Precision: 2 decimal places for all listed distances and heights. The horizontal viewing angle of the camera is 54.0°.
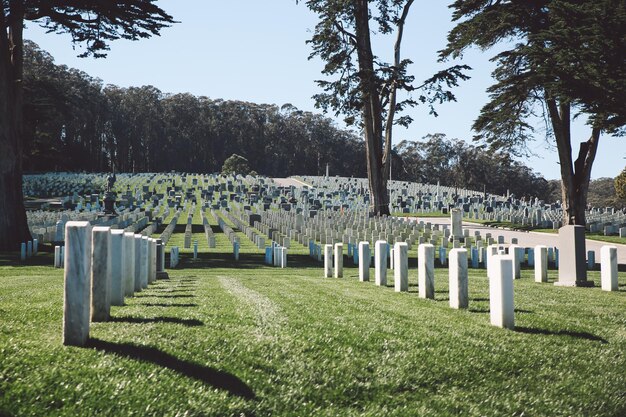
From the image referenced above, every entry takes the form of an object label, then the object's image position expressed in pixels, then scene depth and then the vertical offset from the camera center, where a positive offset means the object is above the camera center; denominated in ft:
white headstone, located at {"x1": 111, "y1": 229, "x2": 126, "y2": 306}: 22.90 -1.48
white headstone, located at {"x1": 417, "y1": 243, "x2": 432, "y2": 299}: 28.45 -1.93
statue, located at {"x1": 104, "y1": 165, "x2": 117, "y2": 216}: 113.66 +4.71
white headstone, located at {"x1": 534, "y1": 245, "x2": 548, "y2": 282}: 43.06 -2.46
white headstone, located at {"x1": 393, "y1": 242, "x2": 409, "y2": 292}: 31.40 -2.00
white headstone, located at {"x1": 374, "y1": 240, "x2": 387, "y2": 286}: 36.58 -2.11
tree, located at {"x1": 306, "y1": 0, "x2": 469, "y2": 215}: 103.50 +25.17
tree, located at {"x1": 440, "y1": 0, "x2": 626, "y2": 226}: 62.75 +20.01
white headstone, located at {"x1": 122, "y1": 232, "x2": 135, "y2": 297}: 25.30 -1.43
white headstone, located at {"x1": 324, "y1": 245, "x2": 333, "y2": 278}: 46.78 -2.69
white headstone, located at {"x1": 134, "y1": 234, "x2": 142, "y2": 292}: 28.32 -1.59
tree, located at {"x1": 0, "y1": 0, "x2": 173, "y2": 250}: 73.00 +24.43
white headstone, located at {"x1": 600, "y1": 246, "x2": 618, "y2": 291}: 35.94 -2.27
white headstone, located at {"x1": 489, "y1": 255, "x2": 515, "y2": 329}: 22.00 -2.28
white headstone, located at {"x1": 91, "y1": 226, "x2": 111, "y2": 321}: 18.80 -1.32
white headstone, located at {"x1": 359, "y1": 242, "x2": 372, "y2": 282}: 39.20 -2.03
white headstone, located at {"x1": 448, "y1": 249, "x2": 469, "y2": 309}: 25.85 -2.09
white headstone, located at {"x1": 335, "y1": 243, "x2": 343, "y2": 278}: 44.21 -2.27
